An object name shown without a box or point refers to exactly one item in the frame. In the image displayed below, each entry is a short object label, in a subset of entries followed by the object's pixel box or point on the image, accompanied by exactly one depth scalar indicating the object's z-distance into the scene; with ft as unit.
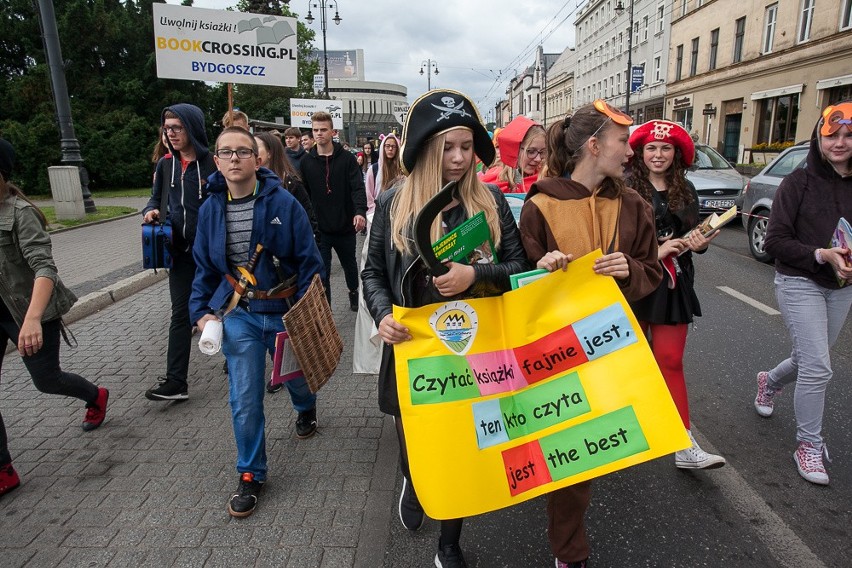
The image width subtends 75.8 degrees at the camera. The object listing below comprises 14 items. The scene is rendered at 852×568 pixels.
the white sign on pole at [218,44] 21.99
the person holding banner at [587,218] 7.23
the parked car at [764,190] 29.58
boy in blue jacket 9.55
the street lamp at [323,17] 99.52
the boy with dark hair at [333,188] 20.66
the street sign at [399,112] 61.98
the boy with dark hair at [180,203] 12.66
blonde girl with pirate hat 7.06
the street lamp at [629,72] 110.11
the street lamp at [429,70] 169.68
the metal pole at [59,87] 38.58
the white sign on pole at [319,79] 104.25
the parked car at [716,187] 37.29
